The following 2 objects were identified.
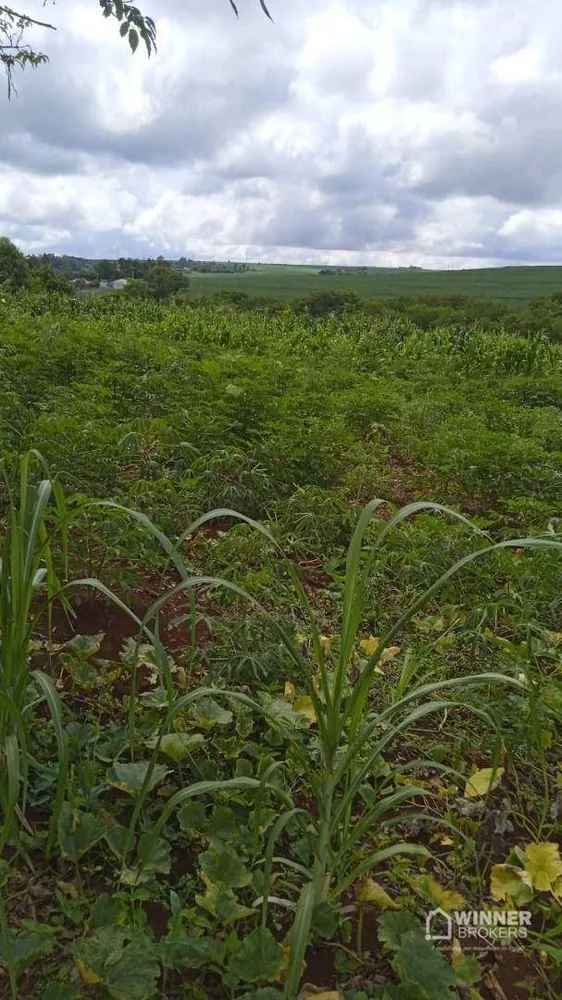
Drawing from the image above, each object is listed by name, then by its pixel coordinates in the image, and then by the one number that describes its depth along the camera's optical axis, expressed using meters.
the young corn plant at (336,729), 1.11
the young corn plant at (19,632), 1.12
